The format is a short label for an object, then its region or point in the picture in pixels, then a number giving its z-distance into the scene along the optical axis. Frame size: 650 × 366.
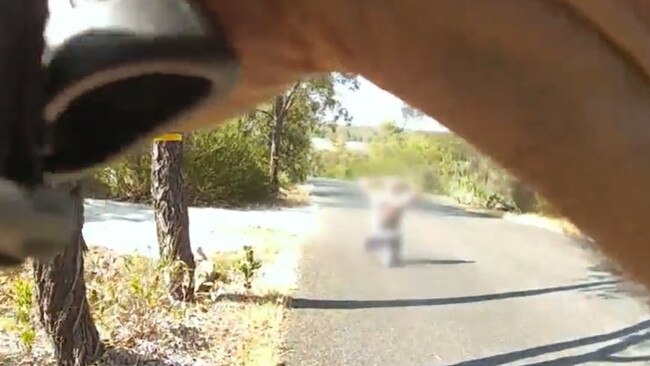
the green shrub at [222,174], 4.04
